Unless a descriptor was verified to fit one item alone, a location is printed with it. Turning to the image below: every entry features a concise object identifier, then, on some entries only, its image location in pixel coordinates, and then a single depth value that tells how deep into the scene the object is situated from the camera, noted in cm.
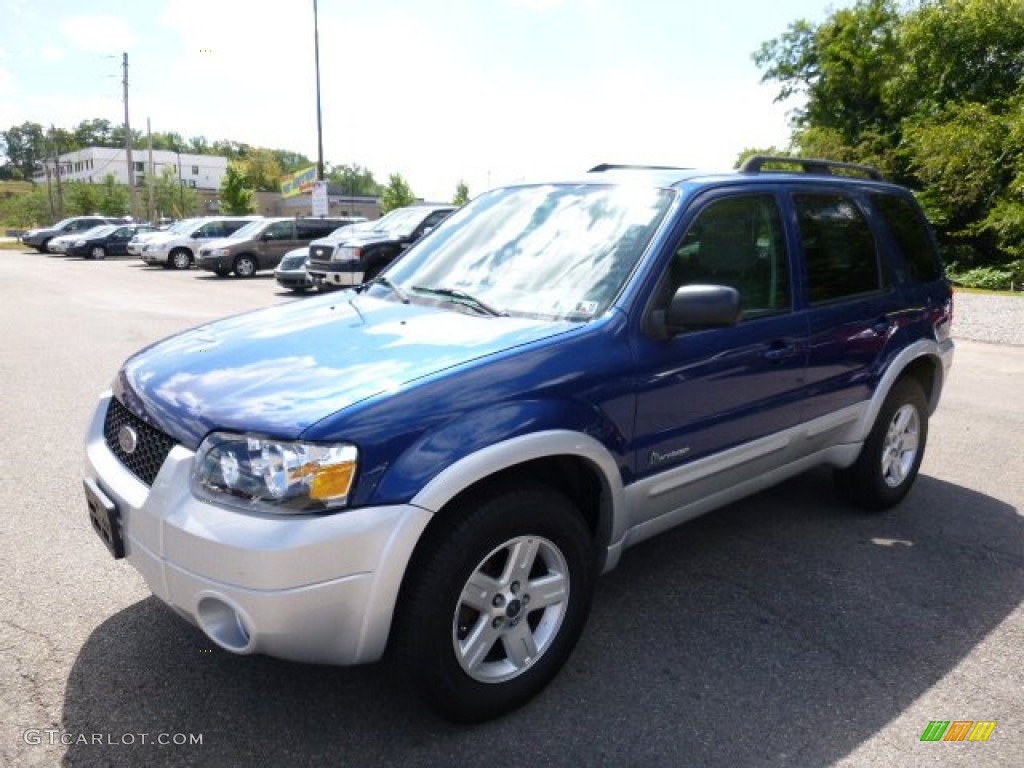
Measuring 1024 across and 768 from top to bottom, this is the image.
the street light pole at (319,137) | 2764
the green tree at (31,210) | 7300
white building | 12112
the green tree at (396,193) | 8456
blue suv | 223
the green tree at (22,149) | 13738
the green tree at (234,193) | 6153
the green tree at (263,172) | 11781
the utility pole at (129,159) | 4697
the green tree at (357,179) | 13525
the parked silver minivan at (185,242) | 2502
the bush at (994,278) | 1770
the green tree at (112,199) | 7281
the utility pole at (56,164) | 6371
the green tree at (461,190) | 8327
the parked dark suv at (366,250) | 1398
